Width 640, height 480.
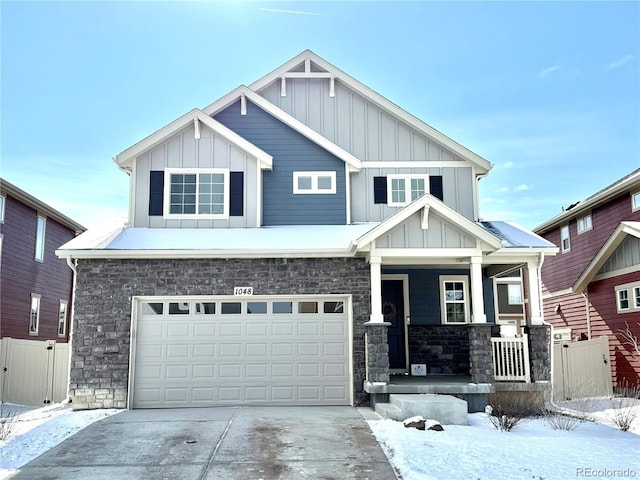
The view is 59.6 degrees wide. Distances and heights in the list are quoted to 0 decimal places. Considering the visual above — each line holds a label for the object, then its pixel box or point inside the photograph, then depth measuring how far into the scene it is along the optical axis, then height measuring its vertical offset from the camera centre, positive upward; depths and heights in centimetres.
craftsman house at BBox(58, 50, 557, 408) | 1091 +77
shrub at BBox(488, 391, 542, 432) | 986 -157
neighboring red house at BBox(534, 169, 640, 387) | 1445 +134
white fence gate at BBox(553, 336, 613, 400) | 1464 -122
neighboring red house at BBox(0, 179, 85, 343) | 1650 +177
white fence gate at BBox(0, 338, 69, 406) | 1334 -114
